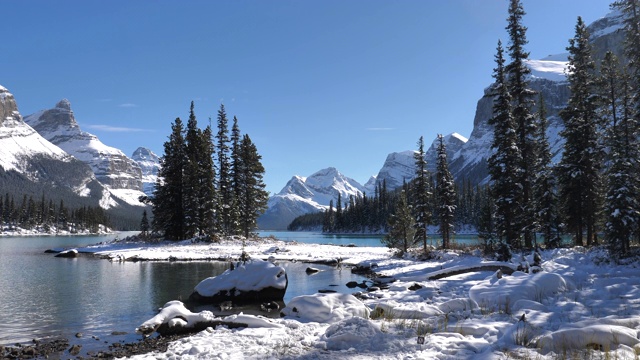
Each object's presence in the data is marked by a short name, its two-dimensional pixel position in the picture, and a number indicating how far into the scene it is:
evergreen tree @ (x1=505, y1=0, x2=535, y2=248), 29.43
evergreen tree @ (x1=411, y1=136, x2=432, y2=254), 44.97
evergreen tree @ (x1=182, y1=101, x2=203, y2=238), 51.25
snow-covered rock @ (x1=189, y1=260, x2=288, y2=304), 17.58
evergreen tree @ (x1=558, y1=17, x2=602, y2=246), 29.61
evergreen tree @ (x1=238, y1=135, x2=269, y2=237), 59.28
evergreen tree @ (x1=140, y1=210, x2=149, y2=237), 65.29
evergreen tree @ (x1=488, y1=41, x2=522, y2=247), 29.83
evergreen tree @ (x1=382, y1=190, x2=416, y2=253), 39.91
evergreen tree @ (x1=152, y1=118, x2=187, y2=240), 53.16
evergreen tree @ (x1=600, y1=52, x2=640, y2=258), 21.28
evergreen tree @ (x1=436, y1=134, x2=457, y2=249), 44.41
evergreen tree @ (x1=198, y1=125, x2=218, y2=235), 51.50
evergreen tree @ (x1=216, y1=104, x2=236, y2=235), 59.28
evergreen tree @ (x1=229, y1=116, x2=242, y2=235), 59.31
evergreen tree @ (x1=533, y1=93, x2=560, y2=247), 32.75
